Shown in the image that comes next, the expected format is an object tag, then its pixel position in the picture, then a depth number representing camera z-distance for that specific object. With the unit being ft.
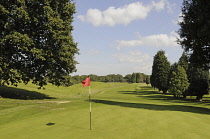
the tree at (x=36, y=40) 83.41
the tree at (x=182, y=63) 170.50
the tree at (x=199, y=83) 138.51
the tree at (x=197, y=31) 67.46
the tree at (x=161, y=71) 212.43
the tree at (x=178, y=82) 153.17
